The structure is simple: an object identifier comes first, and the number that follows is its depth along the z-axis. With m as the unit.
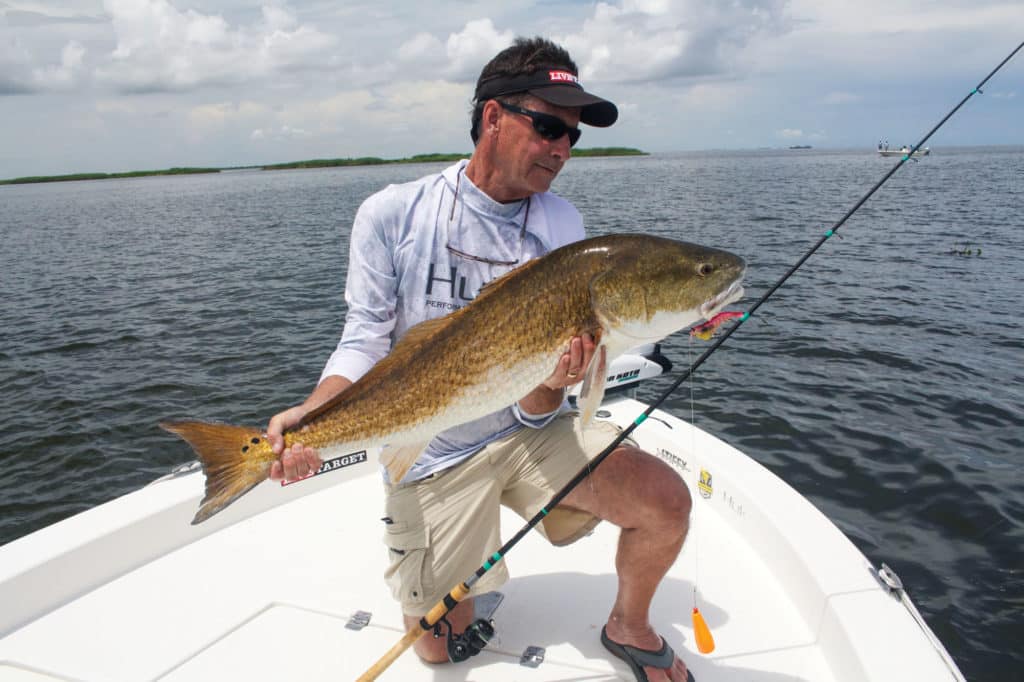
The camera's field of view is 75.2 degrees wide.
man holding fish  3.04
